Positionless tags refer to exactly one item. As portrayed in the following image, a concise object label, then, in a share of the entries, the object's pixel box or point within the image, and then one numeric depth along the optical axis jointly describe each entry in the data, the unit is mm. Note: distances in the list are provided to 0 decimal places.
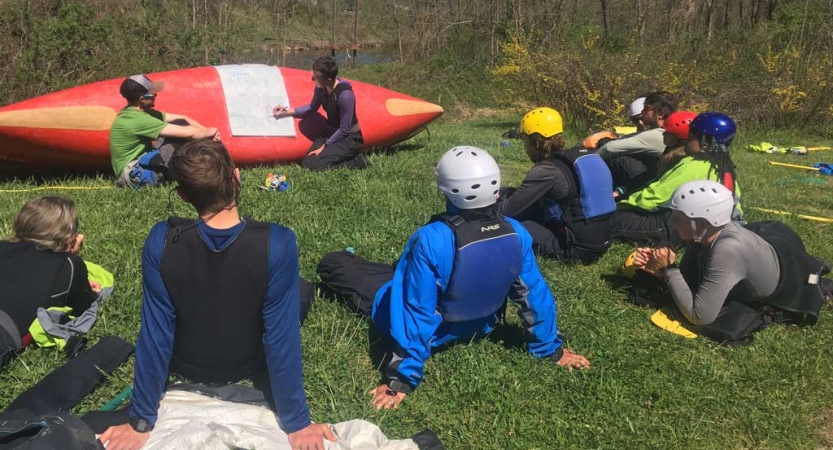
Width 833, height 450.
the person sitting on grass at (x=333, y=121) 6680
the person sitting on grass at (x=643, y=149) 5234
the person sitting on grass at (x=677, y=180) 4203
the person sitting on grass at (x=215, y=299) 2059
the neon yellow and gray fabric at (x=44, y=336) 2859
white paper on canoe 6719
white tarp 2139
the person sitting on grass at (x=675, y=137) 4723
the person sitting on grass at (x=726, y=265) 3207
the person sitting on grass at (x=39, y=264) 2773
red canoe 5875
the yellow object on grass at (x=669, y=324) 3479
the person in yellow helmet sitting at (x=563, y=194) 4090
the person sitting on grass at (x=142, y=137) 5535
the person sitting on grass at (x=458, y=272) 2695
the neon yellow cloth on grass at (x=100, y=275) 3488
